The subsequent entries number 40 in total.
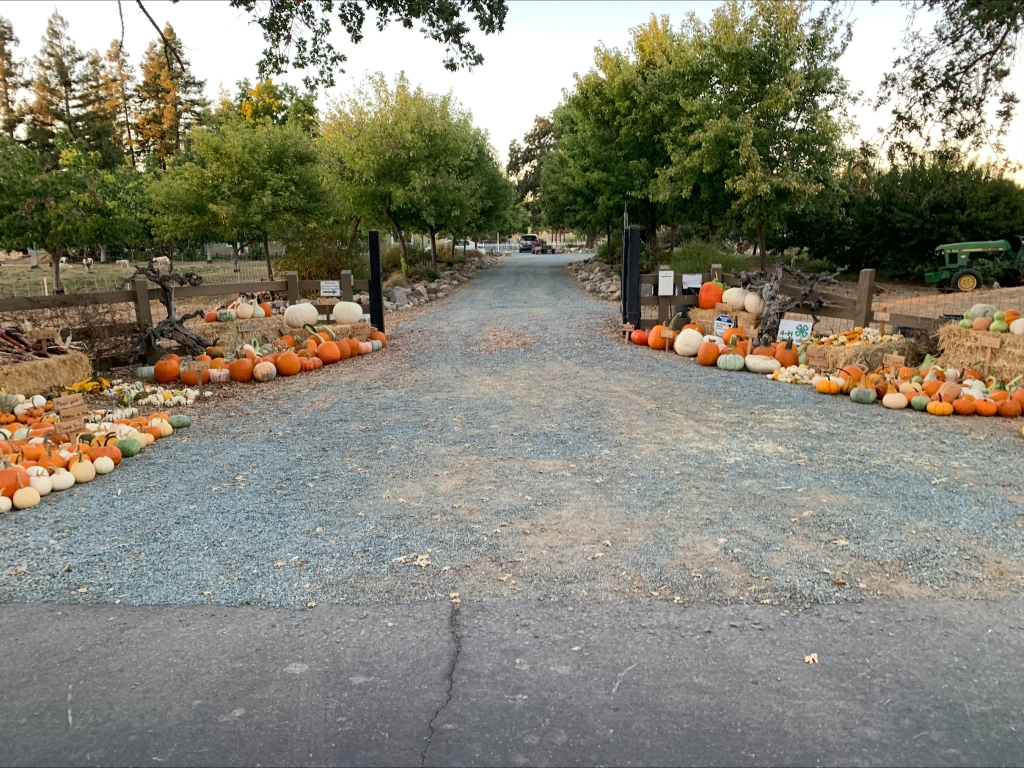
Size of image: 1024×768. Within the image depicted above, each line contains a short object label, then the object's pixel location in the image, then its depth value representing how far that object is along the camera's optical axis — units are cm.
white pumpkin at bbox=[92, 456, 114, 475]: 538
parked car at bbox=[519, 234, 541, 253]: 6322
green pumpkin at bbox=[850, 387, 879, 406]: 745
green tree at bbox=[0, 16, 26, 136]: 4916
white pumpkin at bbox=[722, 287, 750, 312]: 1074
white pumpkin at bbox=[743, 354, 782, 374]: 918
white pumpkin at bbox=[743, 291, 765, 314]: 1041
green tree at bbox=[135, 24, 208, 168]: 5206
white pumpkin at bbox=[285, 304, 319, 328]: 1133
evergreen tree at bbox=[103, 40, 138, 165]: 5241
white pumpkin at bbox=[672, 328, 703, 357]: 1044
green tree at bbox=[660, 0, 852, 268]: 1641
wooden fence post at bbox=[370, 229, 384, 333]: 1280
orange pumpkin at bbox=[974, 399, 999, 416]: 684
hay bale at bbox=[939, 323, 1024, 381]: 751
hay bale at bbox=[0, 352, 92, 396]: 722
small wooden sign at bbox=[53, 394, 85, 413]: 574
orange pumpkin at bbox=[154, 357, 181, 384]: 884
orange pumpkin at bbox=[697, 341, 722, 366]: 977
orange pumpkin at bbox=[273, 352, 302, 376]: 957
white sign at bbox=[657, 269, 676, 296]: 1161
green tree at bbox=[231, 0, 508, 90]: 732
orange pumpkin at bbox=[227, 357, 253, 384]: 902
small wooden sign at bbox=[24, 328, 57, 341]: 802
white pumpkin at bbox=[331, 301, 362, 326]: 1162
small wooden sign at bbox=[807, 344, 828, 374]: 880
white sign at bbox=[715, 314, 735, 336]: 1061
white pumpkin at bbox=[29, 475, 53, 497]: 488
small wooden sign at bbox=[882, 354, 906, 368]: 850
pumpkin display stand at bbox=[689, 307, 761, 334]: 1039
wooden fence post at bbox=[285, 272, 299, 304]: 1159
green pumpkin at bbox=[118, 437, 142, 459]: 581
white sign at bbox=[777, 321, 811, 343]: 962
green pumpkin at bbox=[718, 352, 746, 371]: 944
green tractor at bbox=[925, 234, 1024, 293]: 1766
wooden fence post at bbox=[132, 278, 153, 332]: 919
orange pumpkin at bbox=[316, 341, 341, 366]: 1042
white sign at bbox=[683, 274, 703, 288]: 1160
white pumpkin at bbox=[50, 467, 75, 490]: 502
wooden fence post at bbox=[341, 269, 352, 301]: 1206
